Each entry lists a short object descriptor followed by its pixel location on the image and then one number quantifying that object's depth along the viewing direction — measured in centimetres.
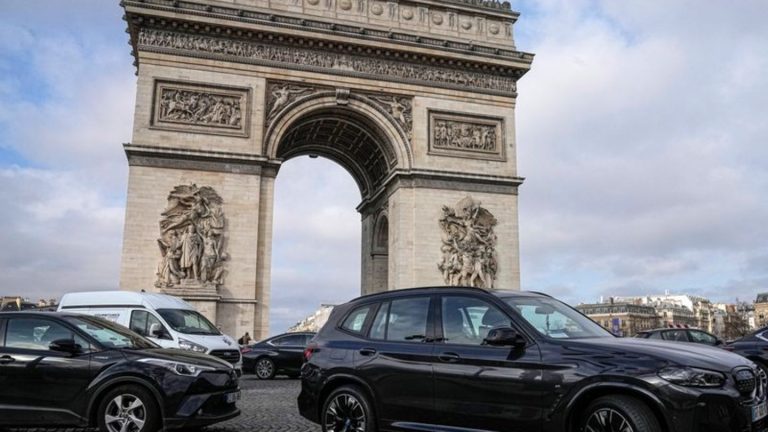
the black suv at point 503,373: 464
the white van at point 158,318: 1288
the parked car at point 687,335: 1520
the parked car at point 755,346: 1126
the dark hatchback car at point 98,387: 664
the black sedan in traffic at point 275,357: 1747
